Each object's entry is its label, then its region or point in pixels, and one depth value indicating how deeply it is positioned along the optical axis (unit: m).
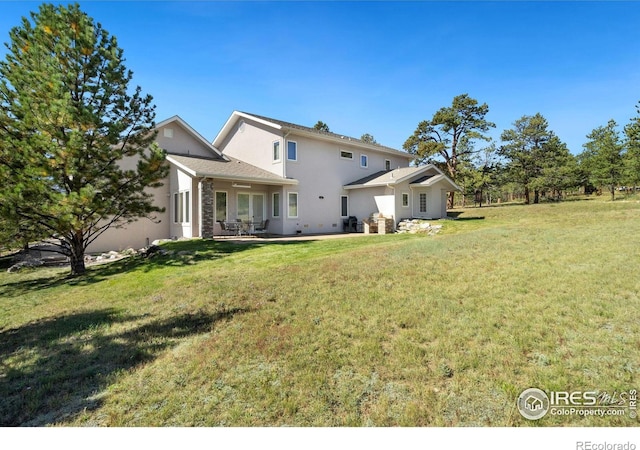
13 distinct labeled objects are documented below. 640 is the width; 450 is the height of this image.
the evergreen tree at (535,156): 35.94
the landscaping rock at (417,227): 15.84
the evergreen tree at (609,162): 30.23
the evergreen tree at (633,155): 26.39
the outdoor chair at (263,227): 16.97
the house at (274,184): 15.38
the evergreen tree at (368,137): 53.45
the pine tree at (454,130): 32.72
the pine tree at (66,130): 9.24
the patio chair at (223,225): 15.58
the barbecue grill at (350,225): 19.61
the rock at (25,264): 12.74
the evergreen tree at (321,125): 39.42
